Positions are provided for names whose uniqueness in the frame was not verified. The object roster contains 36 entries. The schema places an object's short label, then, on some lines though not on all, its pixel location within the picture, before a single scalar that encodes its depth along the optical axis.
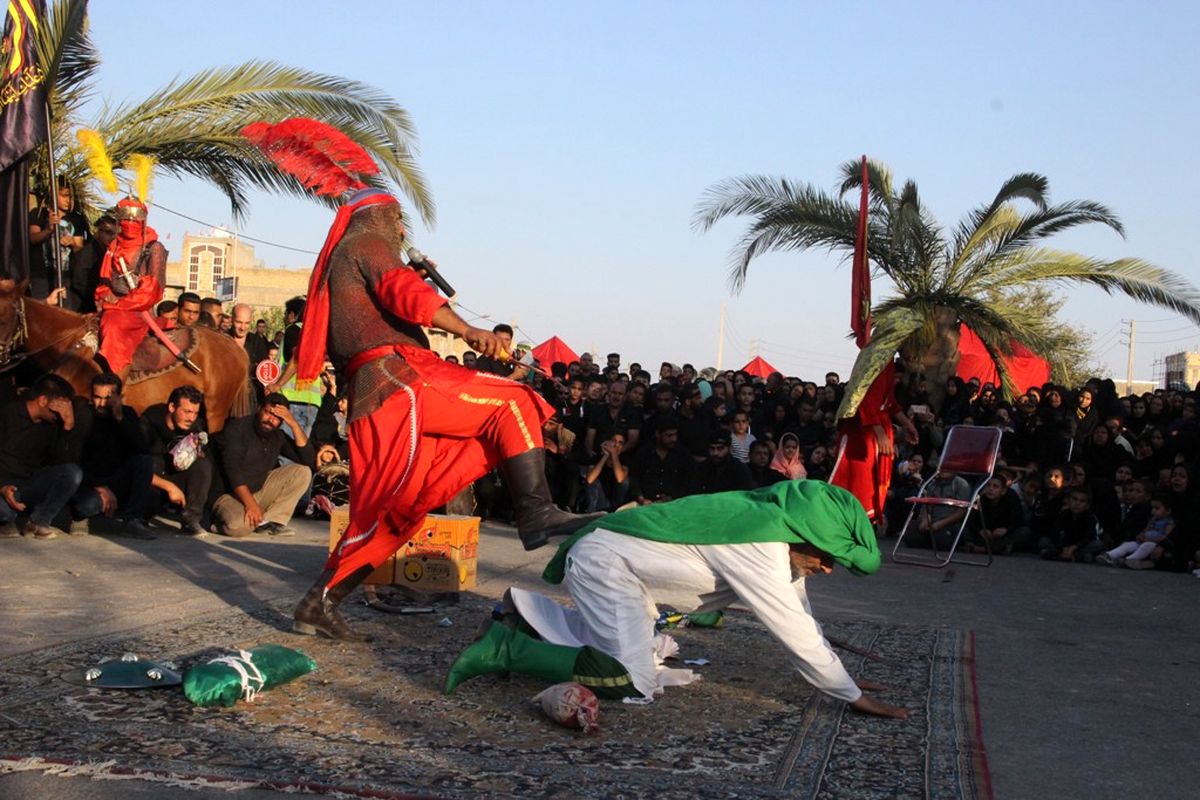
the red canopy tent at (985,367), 18.56
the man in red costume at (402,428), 5.15
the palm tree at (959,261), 14.90
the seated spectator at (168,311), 11.59
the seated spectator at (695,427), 13.02
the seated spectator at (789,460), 12.86
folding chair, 10.54
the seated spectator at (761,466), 12.74
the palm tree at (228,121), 11.35
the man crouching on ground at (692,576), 4.31
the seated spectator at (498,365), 12.36
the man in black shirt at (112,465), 8.85
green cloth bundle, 4.05
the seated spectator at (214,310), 12.85
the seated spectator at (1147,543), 10.55
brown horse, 8.88
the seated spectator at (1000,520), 11.40
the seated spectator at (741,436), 13.38
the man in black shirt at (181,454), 9.40
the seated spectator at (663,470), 12.22
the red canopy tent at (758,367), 24.88
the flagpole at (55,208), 10.20
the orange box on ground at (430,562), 6.50
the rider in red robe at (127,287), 9.95
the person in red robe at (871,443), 8.99
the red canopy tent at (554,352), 23.12
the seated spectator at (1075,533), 11.01
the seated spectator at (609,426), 13.06
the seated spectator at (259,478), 9.45
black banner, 9.89
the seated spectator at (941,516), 11.08
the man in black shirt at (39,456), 8.50
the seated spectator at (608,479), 12.55
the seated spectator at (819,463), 13.10
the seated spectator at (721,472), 12.09
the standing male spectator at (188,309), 11.27
